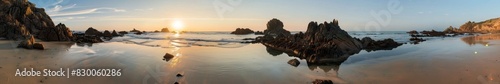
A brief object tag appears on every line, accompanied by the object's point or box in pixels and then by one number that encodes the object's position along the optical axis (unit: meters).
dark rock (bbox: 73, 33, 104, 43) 51.79
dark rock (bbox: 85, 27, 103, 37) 96.52
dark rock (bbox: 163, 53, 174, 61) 26.59
